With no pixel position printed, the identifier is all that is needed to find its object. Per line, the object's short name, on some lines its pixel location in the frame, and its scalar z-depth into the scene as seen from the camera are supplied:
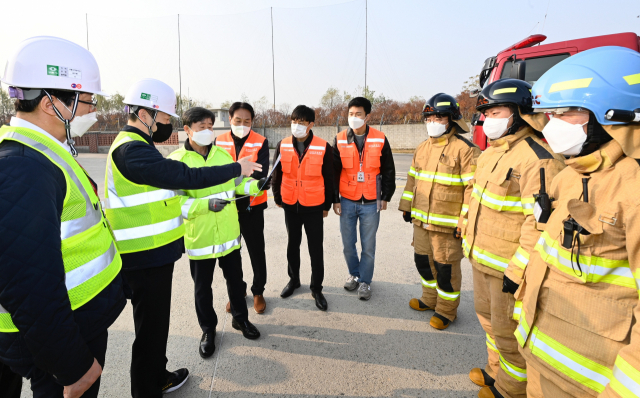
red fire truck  4.45
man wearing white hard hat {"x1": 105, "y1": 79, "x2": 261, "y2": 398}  1.94
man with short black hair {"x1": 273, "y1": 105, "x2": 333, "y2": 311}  3.62
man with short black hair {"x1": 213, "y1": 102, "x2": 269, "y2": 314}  3.51
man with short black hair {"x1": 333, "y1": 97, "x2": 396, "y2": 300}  3.80
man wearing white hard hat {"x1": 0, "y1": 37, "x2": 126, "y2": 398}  1.12
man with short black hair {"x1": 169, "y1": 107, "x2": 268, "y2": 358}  2.70
